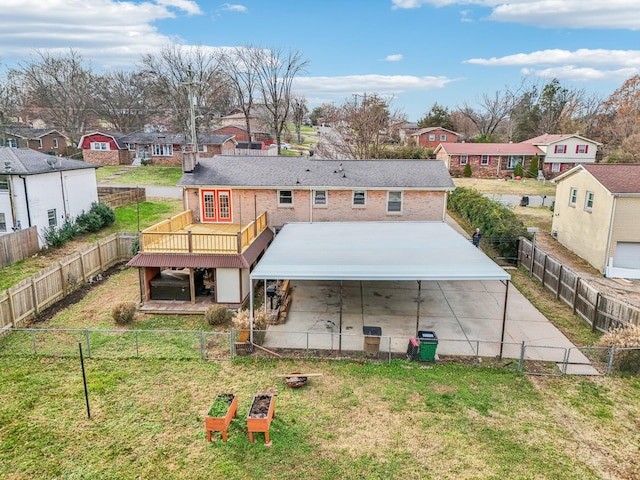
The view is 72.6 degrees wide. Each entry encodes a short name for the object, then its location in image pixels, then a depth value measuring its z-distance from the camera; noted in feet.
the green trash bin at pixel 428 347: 43.01
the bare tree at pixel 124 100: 238.07
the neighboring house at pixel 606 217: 68.44
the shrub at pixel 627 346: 41.04
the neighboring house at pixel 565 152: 174.61
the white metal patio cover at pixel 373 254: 47.32
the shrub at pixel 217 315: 51.70
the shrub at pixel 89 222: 89.86
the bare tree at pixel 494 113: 290.15
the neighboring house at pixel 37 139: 190.04
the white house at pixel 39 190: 75.51
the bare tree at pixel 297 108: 239.36
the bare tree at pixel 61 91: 212.23
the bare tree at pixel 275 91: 185.47
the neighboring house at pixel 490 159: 178.60
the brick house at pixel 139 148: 181.27
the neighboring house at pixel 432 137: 239.50
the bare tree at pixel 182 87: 186.09
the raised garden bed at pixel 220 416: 31.27
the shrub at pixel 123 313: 51.57
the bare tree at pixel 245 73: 185.88
